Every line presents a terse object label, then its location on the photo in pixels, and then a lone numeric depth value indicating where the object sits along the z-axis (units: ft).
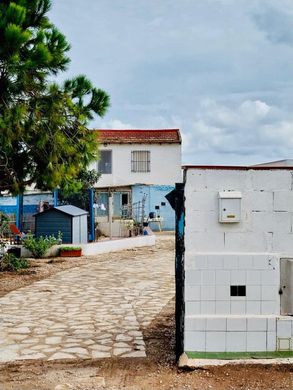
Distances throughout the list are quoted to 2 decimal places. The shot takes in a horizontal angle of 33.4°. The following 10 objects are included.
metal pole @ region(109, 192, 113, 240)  60.99
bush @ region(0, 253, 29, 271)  40.55
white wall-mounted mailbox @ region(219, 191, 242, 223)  17.06
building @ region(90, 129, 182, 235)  97.50
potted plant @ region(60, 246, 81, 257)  49.62
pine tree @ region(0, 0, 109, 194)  32.89
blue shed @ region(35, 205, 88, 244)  51.72
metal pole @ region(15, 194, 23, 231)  59.02
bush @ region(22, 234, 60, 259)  48.38
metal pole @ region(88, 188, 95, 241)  56.39
